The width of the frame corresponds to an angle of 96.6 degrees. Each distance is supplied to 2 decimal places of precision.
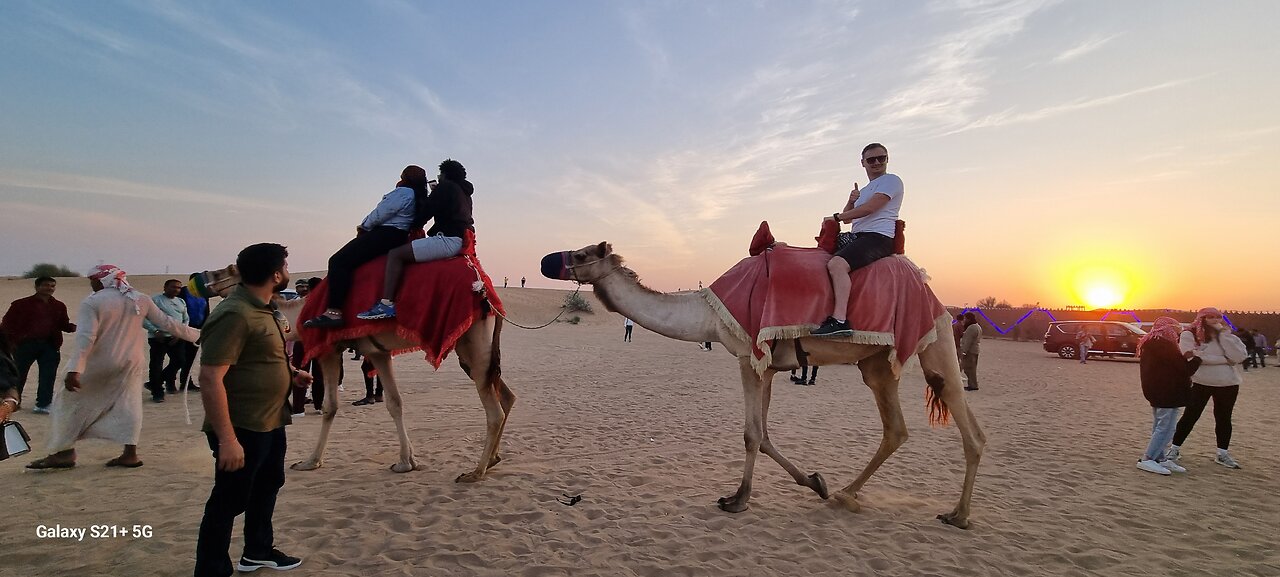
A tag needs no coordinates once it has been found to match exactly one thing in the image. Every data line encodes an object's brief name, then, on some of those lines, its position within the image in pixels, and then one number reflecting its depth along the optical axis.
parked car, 25.08
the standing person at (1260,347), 24.67
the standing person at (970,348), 14.58
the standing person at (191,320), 10.86
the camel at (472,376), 5.82
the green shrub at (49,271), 55.87
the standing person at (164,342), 10.07
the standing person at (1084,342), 24.08
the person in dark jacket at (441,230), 5.68
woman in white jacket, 7.28
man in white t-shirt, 4.78
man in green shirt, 2.97
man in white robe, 5.55
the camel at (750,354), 5.01
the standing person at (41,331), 8.25
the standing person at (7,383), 2.94
